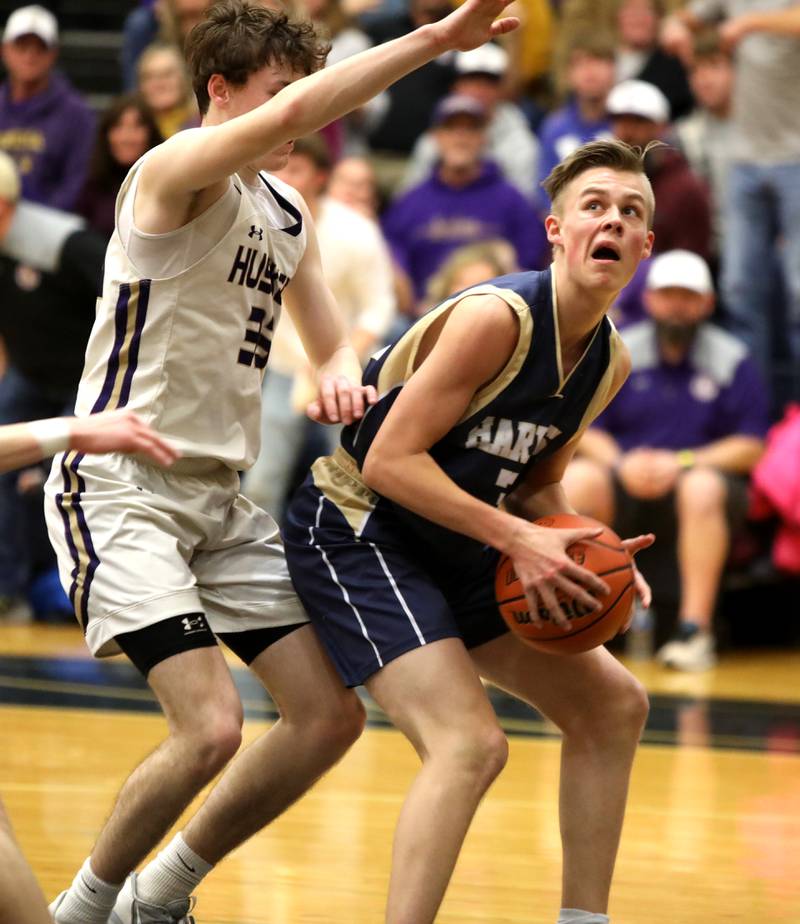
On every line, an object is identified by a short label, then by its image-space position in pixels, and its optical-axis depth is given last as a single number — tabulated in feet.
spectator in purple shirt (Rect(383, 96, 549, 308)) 61.36
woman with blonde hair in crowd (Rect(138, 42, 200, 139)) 63.00
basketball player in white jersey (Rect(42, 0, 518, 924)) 23.79
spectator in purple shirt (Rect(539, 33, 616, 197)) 62.54
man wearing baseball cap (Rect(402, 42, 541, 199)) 64.85
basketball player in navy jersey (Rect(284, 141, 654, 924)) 23.18
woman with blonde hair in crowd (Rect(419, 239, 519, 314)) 51.78
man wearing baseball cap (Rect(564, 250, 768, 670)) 52.31
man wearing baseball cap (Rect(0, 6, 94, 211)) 63.46
